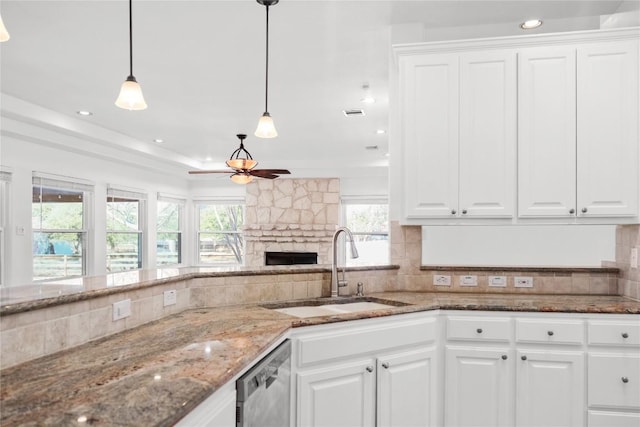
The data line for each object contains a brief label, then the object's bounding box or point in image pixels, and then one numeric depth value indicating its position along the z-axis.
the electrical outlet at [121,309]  1.81
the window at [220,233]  9.17
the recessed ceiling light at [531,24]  3.06
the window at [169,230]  8.23
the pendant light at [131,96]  2.21
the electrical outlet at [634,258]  2.75
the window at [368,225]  8.36
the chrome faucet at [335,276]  2.72
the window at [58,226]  5.41
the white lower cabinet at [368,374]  2.07
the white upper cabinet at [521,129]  2.68
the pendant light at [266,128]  2.96
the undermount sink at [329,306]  2.54
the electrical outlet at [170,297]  2.18
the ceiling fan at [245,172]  4.73
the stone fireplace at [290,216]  8.17
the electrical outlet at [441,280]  3.07
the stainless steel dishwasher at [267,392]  1.49
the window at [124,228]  6.82
